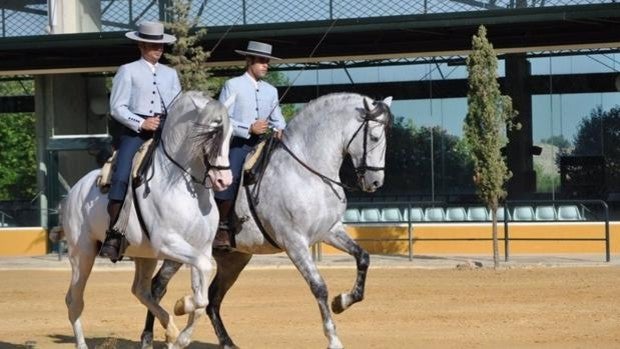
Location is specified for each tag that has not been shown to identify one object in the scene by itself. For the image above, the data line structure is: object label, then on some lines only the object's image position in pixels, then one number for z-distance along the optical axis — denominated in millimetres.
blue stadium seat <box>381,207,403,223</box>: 27844
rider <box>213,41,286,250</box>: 11648
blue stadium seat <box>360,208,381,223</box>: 27797
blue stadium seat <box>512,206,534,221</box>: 26984
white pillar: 29047
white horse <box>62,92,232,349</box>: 10094
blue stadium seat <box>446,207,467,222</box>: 28094
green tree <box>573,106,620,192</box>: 28531
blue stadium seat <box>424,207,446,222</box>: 28172
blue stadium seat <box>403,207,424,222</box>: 28266
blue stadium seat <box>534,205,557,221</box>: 27000
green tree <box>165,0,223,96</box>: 24500
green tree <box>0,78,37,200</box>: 33594
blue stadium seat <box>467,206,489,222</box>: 27859
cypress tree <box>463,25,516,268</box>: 23922
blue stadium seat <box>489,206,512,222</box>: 27109
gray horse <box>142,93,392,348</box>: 11266
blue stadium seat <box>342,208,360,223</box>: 27938
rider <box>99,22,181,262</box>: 10695
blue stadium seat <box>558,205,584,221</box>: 26672
